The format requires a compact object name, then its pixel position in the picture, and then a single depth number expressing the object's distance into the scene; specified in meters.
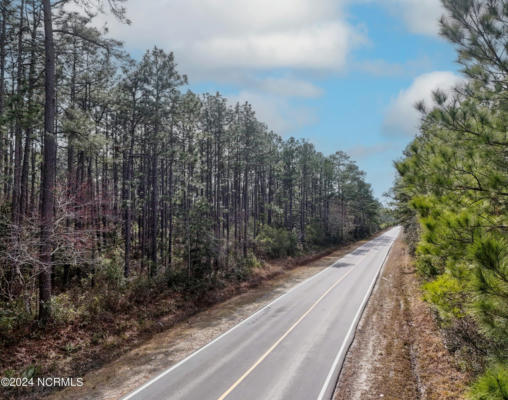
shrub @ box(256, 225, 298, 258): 33.10
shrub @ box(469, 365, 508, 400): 2.82
